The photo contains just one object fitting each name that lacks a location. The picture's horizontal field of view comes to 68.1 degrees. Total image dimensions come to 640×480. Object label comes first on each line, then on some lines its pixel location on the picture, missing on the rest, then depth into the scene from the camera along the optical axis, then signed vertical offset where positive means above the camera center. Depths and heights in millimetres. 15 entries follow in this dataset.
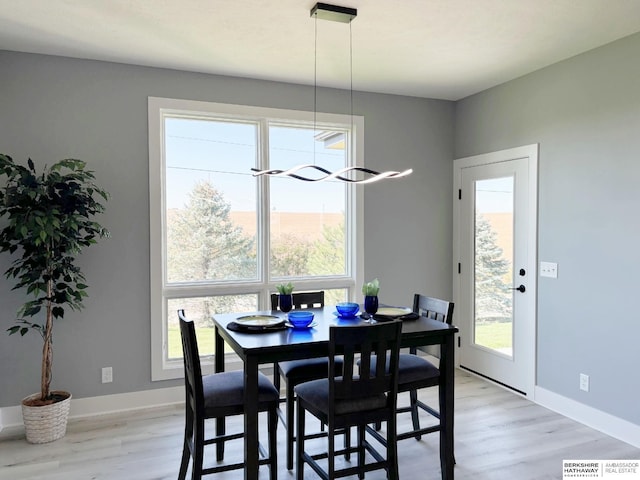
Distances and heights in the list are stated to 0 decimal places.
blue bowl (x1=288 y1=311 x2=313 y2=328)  2691 -494
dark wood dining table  2293 -601
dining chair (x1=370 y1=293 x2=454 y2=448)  2738 -816
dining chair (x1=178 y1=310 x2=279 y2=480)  2340 -859
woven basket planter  3133 -1250
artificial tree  3027 -4
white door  3938 -284
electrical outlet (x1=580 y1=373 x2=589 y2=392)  3436 -1094
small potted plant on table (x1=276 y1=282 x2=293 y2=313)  3059 -418
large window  3855 +163
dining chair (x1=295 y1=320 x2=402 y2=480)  2270 -807
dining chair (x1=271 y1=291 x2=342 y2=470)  2832 -885
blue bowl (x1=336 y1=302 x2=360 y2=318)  2953 -481
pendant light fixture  2693 +1277
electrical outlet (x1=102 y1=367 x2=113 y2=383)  3649 -1085
